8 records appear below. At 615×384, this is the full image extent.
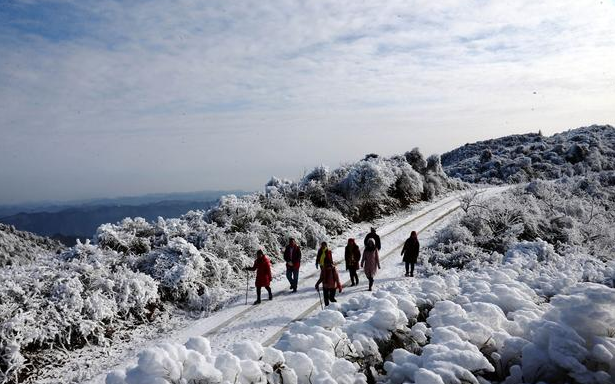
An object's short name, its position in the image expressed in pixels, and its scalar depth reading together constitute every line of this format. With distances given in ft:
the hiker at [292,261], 43.73
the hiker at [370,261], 43.60
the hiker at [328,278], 37.68
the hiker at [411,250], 47.26
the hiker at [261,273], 41.55
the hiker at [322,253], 41.70
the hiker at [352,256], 44.29
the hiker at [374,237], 46.98
